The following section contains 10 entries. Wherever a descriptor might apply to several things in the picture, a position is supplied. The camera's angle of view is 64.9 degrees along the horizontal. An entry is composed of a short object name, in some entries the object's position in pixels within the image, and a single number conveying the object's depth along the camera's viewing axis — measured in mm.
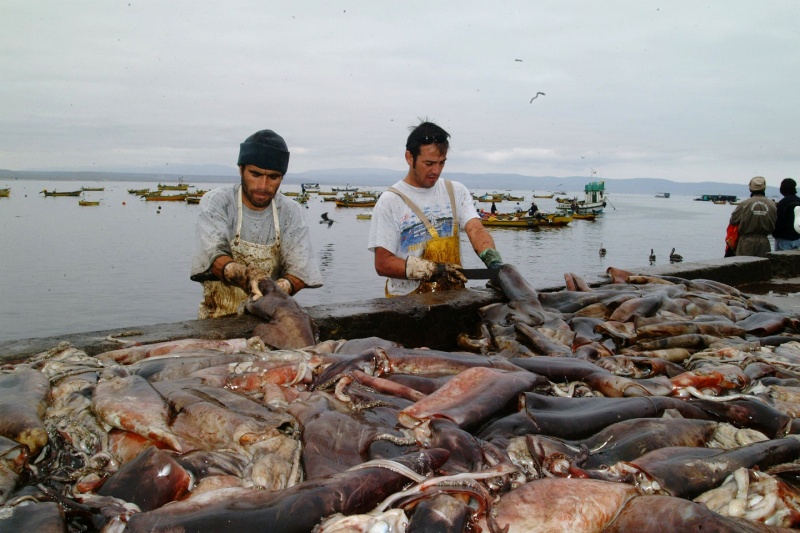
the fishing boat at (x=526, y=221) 50541
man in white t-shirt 5891
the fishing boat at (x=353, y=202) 79188
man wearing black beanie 4949
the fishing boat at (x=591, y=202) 67500
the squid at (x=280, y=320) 4555
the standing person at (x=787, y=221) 12286
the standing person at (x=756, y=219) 12266
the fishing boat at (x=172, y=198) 87188
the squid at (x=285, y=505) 2053
